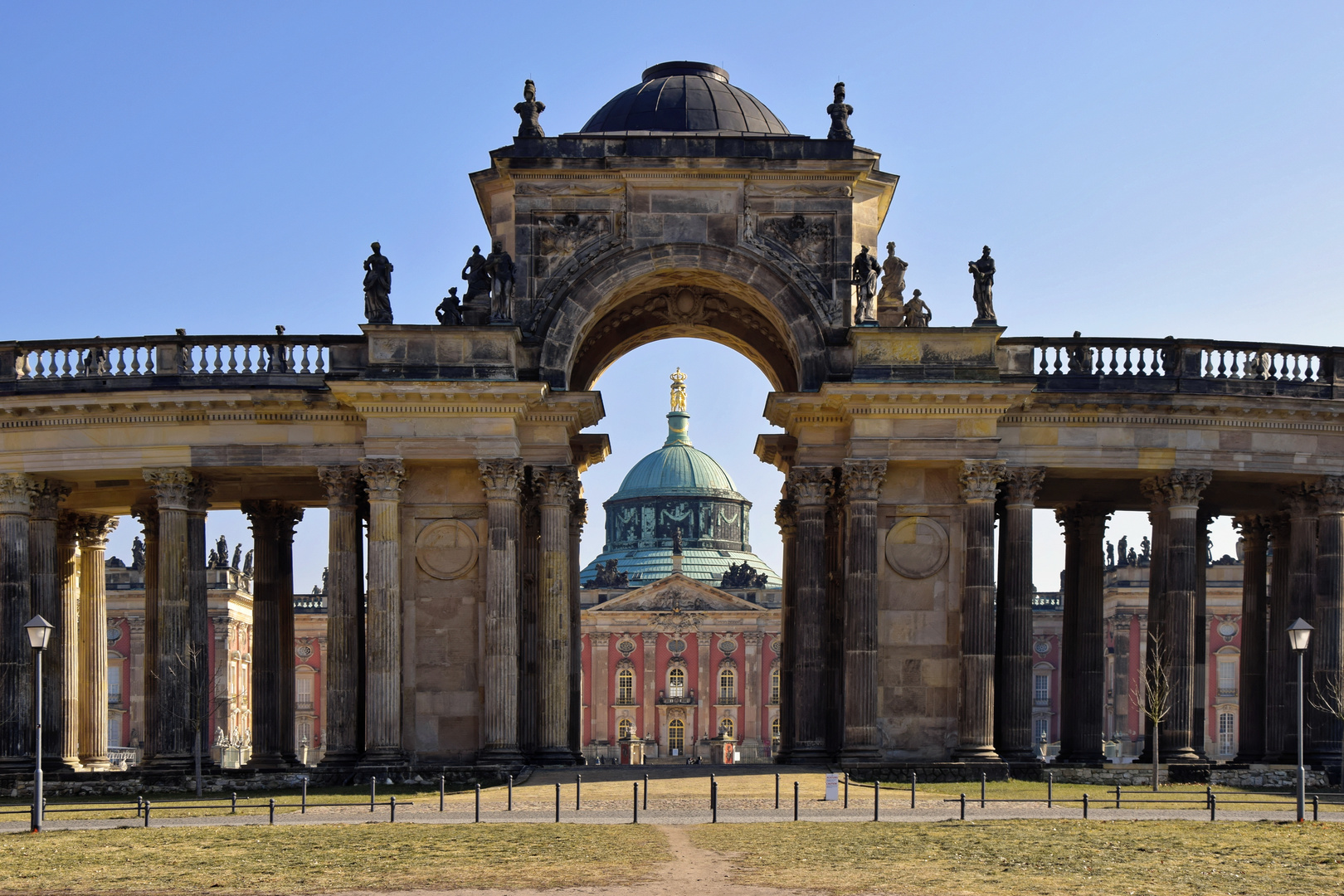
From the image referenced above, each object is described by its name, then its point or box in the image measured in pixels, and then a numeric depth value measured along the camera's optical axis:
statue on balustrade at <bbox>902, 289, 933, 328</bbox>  55.53
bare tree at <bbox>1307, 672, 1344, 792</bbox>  55.31
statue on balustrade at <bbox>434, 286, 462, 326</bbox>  55.25
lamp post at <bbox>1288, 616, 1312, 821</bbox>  44.09
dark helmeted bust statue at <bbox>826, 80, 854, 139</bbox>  56.62
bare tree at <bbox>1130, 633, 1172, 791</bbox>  54.28
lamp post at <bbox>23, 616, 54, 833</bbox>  42.78
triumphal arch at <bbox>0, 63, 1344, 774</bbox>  54.22
